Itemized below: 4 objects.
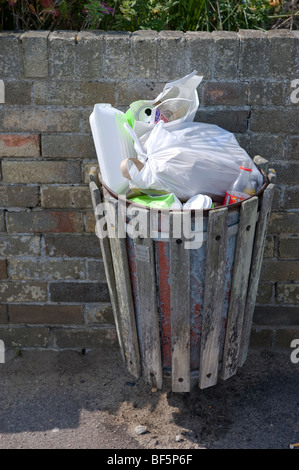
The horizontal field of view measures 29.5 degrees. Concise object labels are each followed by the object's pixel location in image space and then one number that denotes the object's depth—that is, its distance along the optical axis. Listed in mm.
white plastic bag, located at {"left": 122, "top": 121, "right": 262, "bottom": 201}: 2295
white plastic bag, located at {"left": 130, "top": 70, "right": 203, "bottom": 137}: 2502
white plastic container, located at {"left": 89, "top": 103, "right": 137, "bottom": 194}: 2412
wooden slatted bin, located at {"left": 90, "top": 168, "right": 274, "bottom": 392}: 2213
